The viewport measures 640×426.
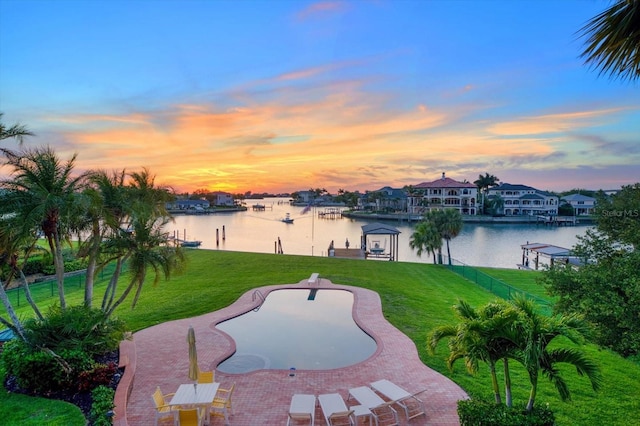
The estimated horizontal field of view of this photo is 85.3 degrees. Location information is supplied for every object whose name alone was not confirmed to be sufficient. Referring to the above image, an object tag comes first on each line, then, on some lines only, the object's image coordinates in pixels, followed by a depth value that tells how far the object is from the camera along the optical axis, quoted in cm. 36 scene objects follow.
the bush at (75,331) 820
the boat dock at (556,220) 8194
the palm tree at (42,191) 789
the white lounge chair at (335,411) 672
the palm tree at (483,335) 569
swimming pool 1012
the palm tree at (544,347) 523
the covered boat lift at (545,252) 3015
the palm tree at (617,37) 395
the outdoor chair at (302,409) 675
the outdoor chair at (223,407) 687
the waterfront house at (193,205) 12550
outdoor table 654
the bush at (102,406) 630
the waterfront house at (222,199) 15615
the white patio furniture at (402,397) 720
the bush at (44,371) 750
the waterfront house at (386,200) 11138
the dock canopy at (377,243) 3465
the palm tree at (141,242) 1019
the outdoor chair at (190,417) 660
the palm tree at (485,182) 11031
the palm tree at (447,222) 3319
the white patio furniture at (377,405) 696
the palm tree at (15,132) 797
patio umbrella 727
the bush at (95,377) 745
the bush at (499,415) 555
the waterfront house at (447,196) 9106
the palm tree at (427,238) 3244
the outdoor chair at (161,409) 665
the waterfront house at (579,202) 9351
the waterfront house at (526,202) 9148
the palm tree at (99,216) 962
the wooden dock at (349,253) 3469
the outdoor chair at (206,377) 796
